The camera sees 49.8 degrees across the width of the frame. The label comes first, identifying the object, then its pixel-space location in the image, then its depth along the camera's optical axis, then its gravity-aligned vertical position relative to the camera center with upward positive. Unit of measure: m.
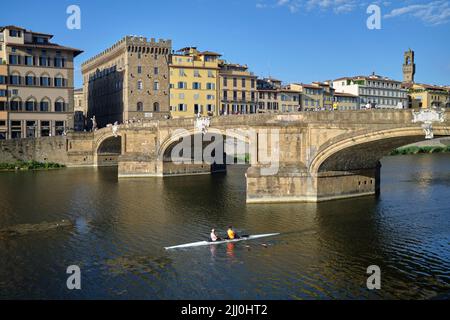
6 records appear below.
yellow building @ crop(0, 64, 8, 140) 73.38 +8.20
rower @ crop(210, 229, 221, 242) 26.00 -4.54
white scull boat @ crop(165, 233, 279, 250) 25.44 -4.81
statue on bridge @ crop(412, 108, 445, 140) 29.72 +2.10
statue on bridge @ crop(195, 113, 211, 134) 48.47 +2.95
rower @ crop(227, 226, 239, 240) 26.37 -4.48
